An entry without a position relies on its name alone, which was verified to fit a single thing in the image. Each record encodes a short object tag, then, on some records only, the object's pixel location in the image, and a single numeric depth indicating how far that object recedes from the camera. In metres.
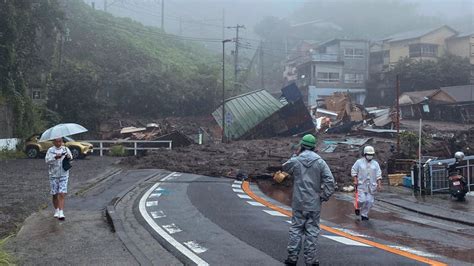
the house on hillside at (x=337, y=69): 64.31
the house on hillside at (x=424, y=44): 62.66
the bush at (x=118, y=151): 29.62
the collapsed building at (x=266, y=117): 39.22
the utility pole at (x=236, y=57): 54.36
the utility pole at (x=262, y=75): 67.31
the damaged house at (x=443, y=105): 47.78
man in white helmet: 10.45
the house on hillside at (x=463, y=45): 61.63
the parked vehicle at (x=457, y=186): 13.27
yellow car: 27.08
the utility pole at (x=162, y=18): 87.61
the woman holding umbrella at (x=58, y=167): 9.54
